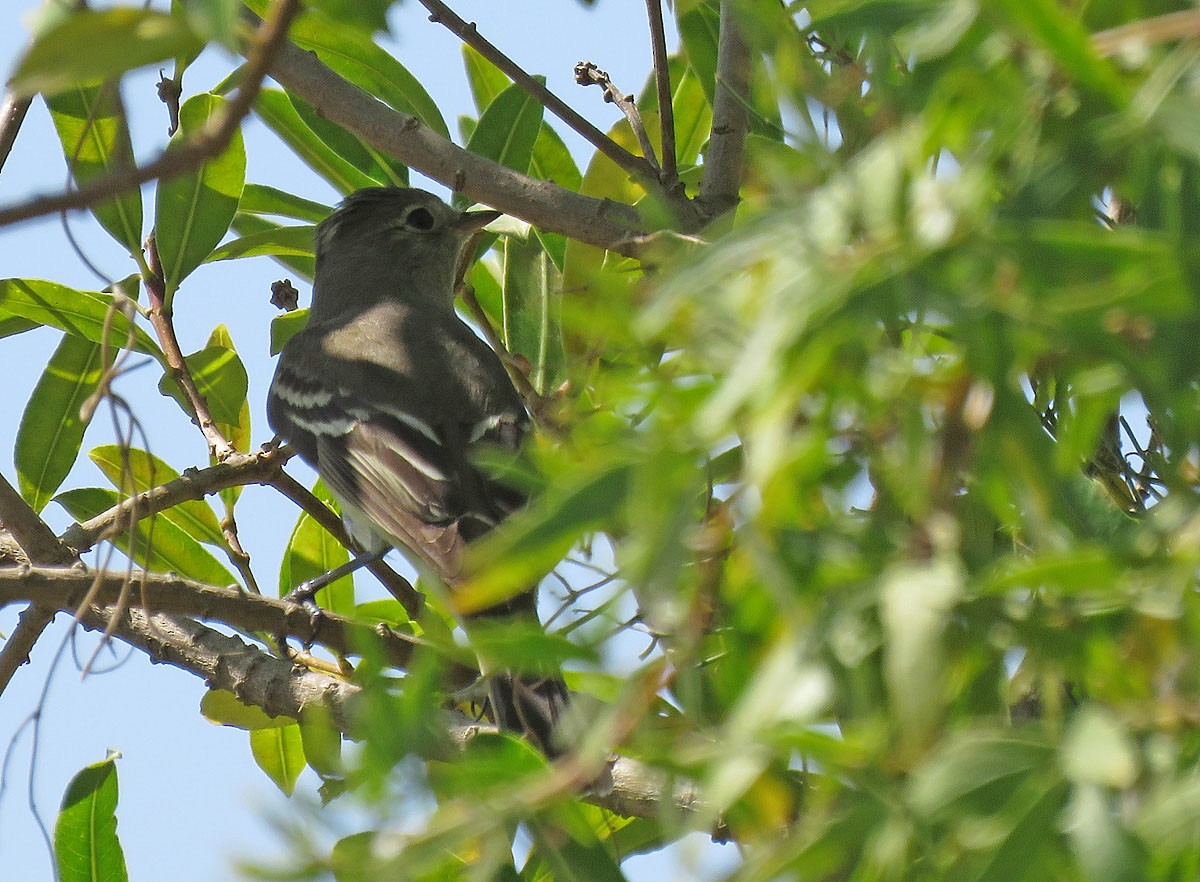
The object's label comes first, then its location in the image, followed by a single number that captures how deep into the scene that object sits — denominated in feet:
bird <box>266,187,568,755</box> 25.34
